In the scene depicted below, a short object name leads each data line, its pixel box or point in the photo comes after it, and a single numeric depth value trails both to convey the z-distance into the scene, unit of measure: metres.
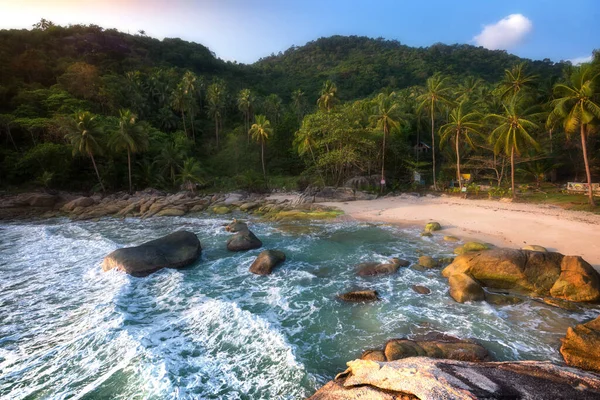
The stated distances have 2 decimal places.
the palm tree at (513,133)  27.27
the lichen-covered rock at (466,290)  11.62
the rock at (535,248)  15.20
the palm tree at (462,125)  31.93
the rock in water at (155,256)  14.84
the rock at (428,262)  15.14
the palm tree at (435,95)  35.38
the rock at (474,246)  15.90
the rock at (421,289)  12.52
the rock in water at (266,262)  15.20
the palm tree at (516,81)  39.22
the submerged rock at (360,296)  12.06
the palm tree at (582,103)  22.53
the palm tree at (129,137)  37.91
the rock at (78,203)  32.81
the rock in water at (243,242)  18.95
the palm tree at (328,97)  46.64
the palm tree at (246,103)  54.56
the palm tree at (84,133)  35.66
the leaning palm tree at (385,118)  35.59
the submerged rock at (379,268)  14.55
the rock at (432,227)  21.42
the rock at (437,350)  8.18
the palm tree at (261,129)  42.72
